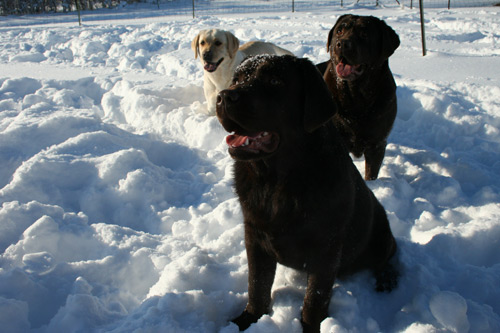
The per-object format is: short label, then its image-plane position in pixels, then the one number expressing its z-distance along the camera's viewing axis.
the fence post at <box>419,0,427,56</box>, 7.36
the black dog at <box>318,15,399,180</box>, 3.38
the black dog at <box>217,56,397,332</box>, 1.72
